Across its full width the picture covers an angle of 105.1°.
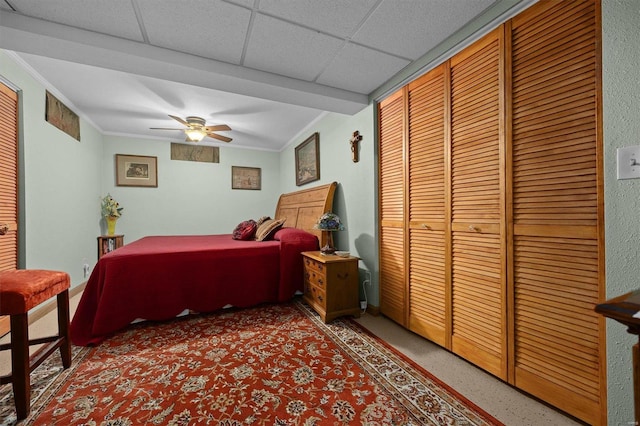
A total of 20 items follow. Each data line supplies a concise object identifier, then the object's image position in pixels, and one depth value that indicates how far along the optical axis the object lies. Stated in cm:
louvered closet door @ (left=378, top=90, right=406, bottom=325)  240
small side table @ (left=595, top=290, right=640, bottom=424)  69
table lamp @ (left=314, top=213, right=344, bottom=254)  276
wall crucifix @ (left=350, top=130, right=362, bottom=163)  290
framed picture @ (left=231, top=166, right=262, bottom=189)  527
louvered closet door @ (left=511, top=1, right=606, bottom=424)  123
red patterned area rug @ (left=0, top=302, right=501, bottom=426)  132
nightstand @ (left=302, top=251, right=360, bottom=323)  249
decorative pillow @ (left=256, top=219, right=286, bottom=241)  334
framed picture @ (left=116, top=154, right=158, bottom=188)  446
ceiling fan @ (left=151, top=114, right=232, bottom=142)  356
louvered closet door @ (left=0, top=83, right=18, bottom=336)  224
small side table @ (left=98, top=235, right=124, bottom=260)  404
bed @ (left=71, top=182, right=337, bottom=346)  225
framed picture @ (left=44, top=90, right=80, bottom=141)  284
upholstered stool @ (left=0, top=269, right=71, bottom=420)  130
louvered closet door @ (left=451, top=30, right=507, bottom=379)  162
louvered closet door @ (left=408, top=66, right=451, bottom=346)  201
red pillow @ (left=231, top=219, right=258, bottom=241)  347
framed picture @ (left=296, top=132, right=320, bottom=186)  384
